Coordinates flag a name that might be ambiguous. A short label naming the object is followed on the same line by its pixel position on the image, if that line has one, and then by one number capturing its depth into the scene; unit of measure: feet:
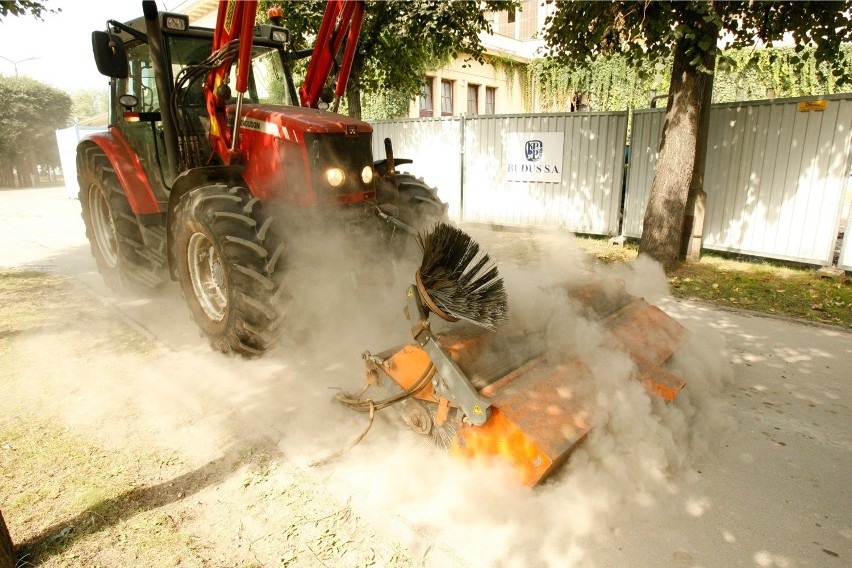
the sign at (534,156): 32.09
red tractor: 11.89
